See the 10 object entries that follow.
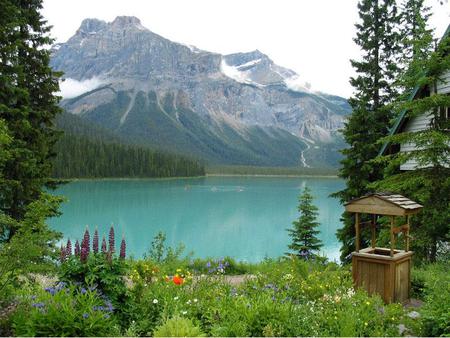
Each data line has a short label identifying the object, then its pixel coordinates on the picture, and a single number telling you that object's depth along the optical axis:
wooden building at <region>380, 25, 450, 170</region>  13.63
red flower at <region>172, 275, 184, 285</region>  8.29
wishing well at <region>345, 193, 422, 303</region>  9.16
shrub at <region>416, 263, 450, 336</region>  6.35
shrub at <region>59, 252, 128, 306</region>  6.48
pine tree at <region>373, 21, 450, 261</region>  10.75
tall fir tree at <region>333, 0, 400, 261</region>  17.70
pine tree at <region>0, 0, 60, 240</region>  13.46
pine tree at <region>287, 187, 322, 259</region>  18.11
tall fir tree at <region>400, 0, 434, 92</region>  10.83
